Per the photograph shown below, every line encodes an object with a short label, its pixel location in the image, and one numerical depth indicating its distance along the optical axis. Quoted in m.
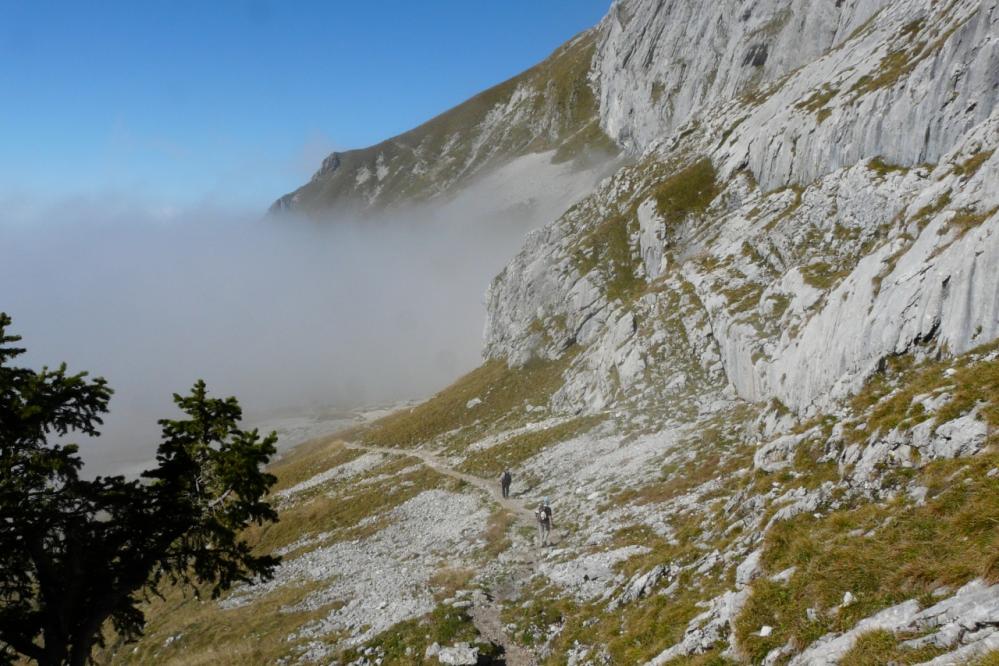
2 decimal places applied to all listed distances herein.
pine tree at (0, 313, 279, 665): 14.72
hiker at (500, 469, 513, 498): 39.19
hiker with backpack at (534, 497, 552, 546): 28.45
